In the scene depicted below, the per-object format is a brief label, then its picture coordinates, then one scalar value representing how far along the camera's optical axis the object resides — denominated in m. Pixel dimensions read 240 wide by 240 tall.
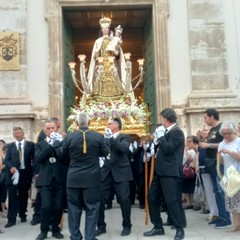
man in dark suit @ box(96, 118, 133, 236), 5.38
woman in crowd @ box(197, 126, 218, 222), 6.11
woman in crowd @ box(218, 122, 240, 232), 5.32
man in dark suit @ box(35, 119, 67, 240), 5.12
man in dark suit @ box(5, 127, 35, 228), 6.36
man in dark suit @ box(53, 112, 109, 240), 4.68
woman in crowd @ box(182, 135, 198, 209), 7.35
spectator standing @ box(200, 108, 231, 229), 5.71
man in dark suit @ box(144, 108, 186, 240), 4.99
